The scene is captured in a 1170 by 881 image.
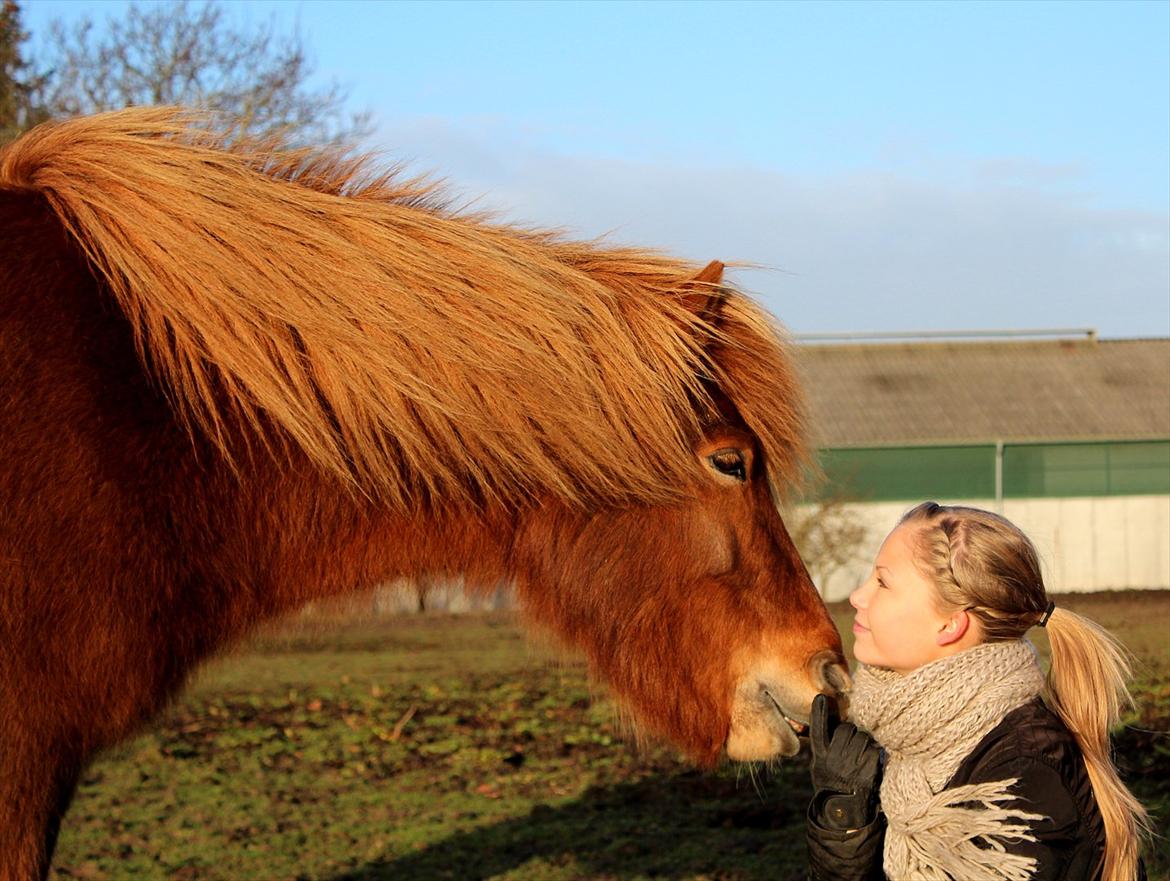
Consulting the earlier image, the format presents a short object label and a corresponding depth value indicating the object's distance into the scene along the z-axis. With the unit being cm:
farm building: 1841
